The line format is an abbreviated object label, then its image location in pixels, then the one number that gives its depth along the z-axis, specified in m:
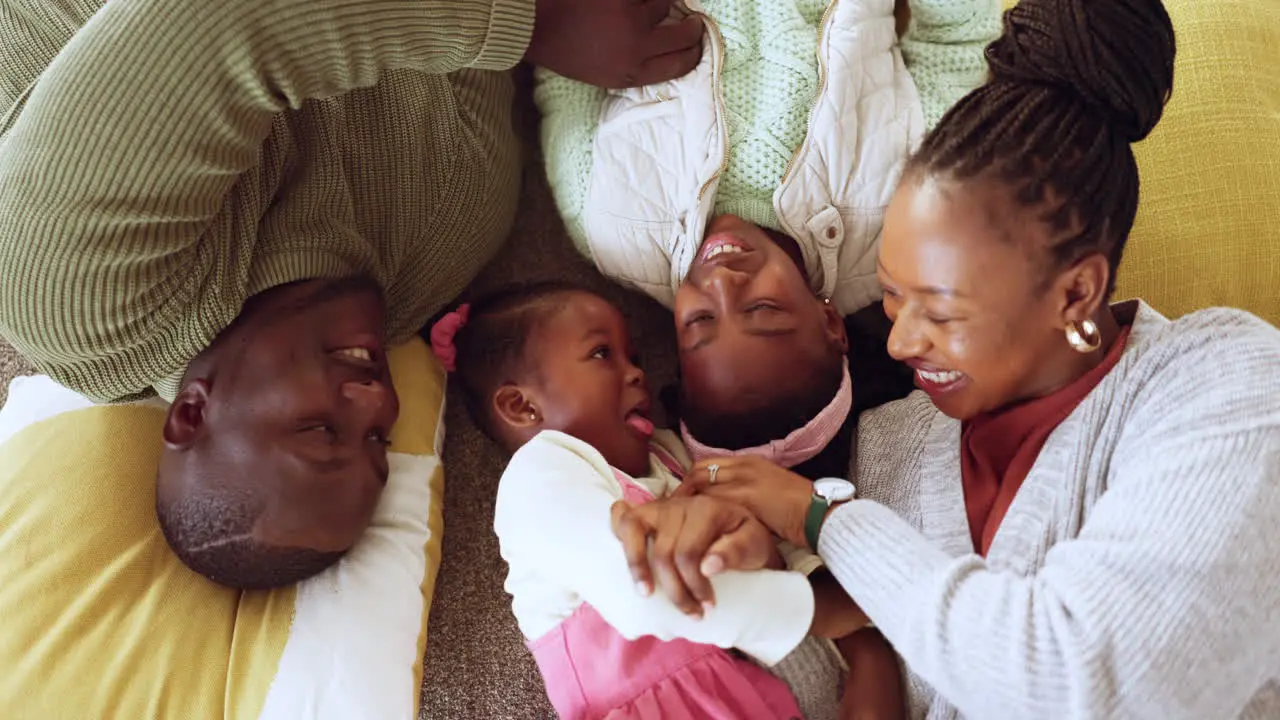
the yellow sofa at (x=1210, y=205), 1.24
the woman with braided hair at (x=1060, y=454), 0.78
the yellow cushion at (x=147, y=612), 1.09
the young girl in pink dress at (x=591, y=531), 0.92
